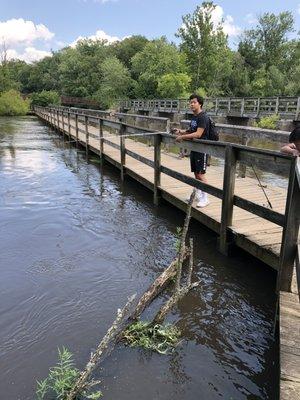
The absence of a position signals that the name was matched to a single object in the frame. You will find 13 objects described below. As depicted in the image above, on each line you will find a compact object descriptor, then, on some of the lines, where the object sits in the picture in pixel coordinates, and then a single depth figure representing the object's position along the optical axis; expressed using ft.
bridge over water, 9.53
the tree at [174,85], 157.46
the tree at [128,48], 224.74
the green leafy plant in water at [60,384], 9.29
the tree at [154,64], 163.63
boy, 19.56
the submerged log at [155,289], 12.37
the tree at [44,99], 207.00
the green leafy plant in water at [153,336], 11.23
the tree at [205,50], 171.94
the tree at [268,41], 214.90
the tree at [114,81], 190.19
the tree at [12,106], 169.27
